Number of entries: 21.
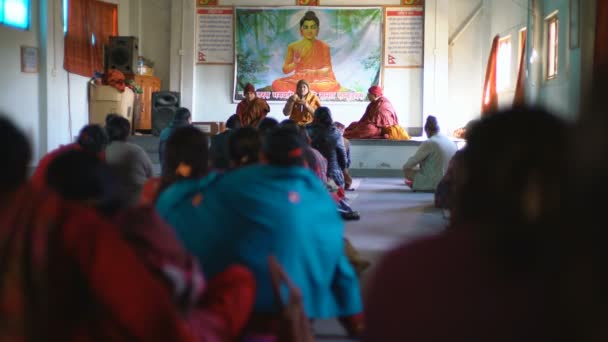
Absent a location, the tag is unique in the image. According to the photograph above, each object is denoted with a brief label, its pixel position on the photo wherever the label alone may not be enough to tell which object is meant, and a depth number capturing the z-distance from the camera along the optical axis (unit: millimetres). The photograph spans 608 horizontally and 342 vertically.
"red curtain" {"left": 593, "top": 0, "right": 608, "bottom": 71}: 6570
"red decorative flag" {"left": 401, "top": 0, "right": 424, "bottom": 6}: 12375
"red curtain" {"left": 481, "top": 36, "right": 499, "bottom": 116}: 11523
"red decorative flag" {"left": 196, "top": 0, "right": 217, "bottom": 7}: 12641
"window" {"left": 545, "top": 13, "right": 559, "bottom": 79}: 8516
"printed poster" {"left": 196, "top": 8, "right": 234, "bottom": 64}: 12664
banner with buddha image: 12477
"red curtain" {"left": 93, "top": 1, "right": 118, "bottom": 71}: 11508
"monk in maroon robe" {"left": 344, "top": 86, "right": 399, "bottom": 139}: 10258
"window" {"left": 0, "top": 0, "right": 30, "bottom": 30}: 8859
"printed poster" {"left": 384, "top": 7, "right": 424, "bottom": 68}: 12391
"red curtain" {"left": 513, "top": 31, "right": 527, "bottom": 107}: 9836
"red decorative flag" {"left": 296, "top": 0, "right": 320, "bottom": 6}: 12531
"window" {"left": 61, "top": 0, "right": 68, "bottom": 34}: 10422
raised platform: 9938
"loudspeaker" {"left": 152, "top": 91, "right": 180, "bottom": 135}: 10812
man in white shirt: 7804
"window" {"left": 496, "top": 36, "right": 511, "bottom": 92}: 11172
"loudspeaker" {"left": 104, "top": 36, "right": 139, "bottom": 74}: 10727
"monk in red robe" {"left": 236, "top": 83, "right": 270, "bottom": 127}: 9758
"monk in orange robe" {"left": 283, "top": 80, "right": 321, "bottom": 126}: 9969
